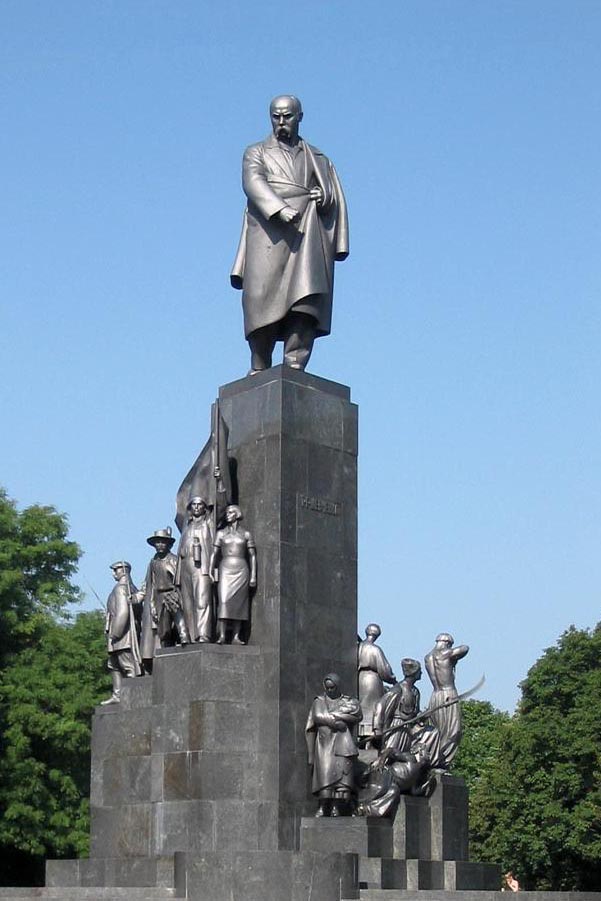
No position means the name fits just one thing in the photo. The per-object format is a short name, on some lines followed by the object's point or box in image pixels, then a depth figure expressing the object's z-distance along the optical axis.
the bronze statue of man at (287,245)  20.52
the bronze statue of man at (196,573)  18.78
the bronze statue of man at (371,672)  20.25
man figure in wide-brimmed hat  19.67
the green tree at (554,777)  48.25
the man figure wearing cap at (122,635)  20.80
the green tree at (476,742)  67.44
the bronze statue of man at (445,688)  20.12
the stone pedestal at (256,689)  18.06
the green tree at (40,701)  38.47
